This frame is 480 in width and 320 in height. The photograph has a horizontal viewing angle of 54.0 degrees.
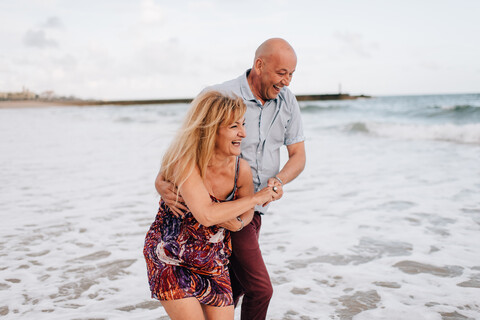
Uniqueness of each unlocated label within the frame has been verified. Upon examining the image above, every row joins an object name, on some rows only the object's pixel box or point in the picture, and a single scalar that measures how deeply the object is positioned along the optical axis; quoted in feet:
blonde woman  7.47
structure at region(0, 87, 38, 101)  266.98
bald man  8.82
